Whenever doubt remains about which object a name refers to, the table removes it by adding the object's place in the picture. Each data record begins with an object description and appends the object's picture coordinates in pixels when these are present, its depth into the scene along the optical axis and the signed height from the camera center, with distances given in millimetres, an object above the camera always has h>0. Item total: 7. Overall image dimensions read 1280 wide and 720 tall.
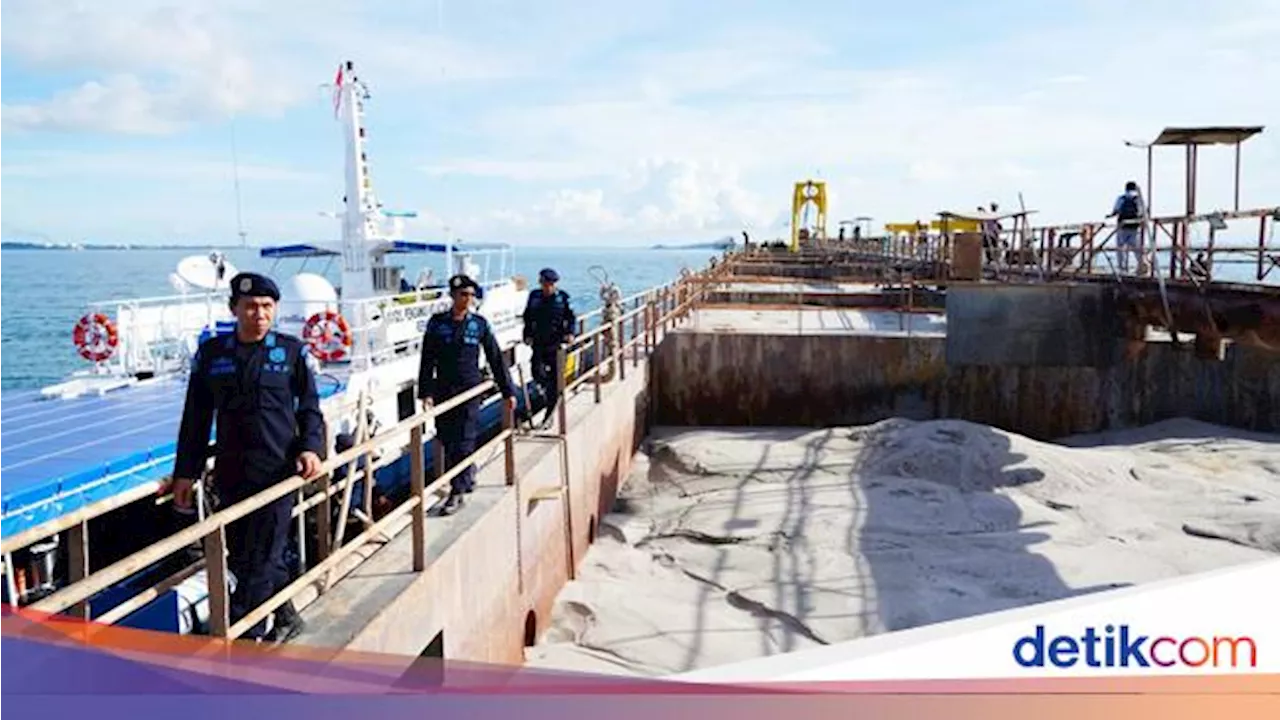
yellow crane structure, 68938 +5014
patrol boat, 7059 -1368
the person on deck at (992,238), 24828 +698
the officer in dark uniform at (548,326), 9773 -533
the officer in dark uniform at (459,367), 6512 -626
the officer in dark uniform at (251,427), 3893 -602
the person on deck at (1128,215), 14754 +738
